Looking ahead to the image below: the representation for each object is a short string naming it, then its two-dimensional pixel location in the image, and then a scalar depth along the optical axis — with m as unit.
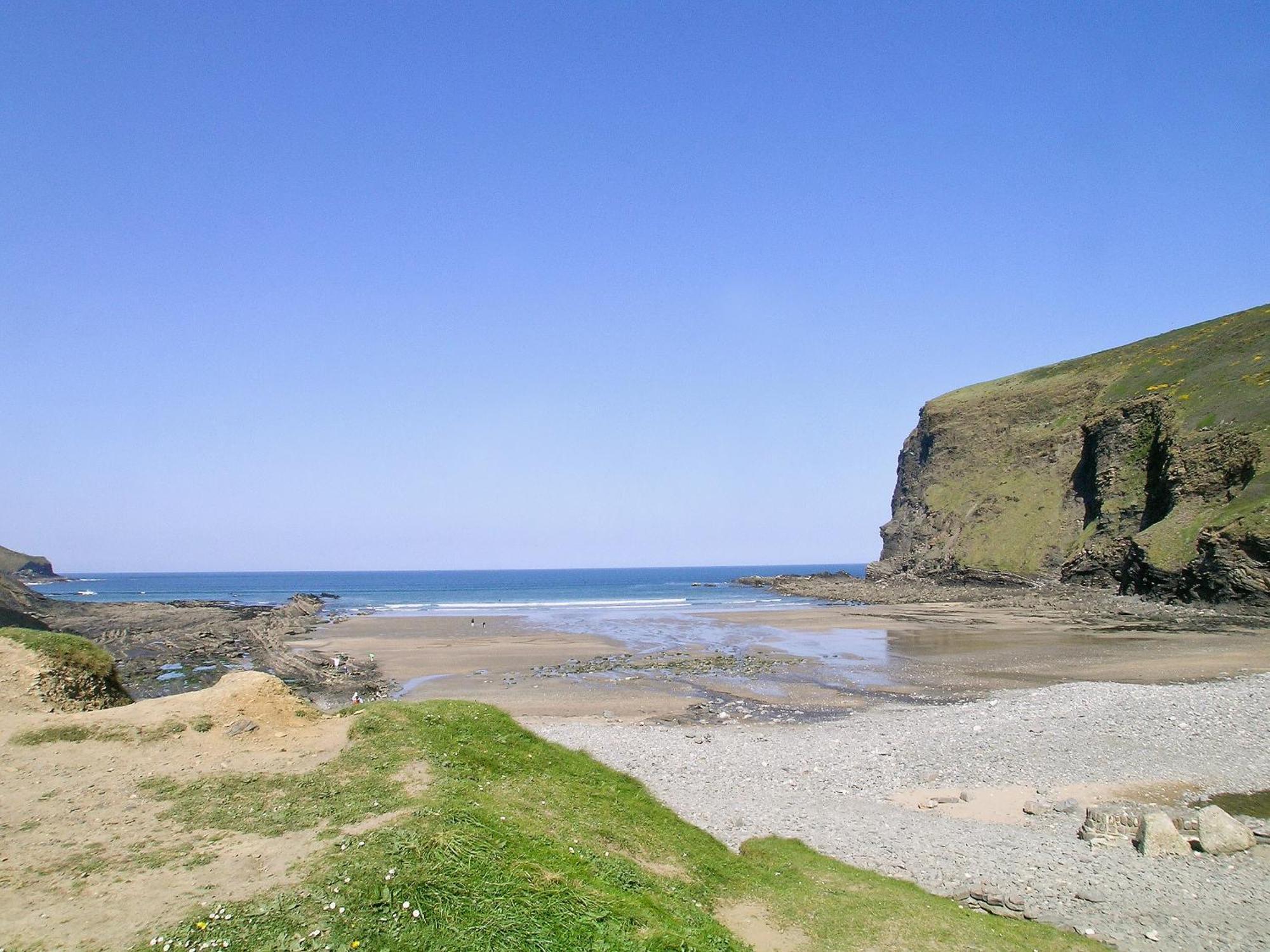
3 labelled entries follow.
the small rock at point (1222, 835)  12.65
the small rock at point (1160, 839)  12.75
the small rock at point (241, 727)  12.19
